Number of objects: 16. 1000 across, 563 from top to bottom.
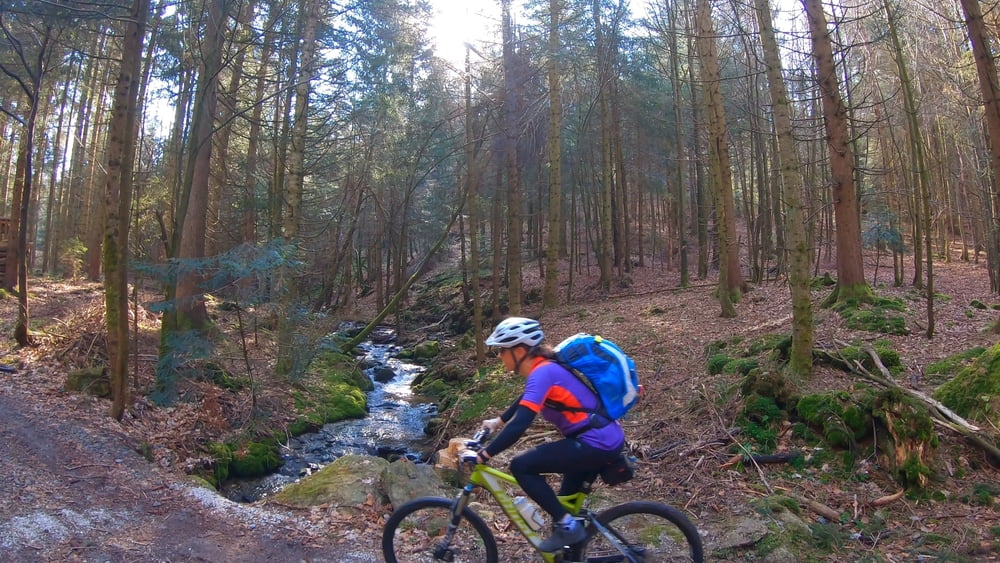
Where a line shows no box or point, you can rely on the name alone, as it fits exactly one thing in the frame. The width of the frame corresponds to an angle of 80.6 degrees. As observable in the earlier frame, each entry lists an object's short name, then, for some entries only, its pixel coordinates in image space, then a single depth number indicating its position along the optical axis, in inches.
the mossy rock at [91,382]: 350.9
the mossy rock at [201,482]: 277.5
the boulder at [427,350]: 805.2
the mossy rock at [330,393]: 482.4
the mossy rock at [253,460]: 356.8
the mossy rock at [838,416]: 253.6
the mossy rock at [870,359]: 314.1
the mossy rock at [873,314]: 379.6
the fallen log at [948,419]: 227.8
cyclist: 145.6
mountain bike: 152.1
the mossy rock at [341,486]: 258.8
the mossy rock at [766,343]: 371.4
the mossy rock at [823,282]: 554.3
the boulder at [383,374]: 700.0
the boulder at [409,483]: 261.2
